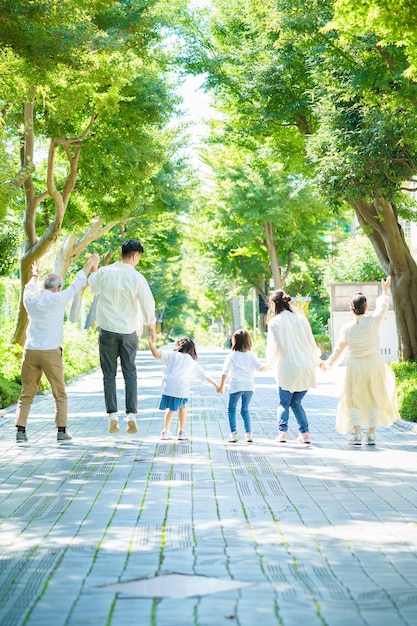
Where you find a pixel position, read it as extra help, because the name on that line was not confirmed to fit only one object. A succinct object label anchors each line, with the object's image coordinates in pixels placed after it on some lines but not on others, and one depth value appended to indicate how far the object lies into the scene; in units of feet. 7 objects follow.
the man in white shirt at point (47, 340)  36.73
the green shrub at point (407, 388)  45.83
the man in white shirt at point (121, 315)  37.88
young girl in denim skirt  38.09
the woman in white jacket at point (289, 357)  38.09
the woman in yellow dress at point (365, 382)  36.88
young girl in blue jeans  38.34
